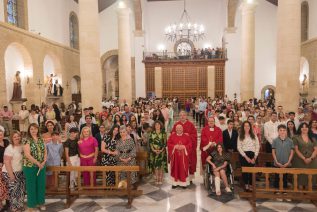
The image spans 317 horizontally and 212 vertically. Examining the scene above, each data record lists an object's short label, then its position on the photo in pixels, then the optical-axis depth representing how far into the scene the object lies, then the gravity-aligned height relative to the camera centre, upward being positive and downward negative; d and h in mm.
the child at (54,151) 6094 -1246
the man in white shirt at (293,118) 8070 -814
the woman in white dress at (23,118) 12168 -1061
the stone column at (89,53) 10312 +1450
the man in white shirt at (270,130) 7266 -1026
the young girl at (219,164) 6137 -1574
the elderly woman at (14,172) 5328 -1477
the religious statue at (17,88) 14906 +315
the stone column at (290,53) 9688 +1257
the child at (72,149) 6203 -1221
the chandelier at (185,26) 26045 +6015
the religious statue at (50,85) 18047 +541
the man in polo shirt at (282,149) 5918 -1238
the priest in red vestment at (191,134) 6874 -1049
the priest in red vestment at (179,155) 6543 -1472
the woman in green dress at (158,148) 6848 -1348
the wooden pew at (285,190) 5454 -1950
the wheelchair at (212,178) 6203 -1903
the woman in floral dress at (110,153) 6432 -1351
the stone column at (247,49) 17812 +2628
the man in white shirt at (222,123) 7793 -902
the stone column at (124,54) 18016 +2460
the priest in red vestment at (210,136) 6502 -1039
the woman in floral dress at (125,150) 6301 -1274
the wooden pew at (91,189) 5754 -2013
